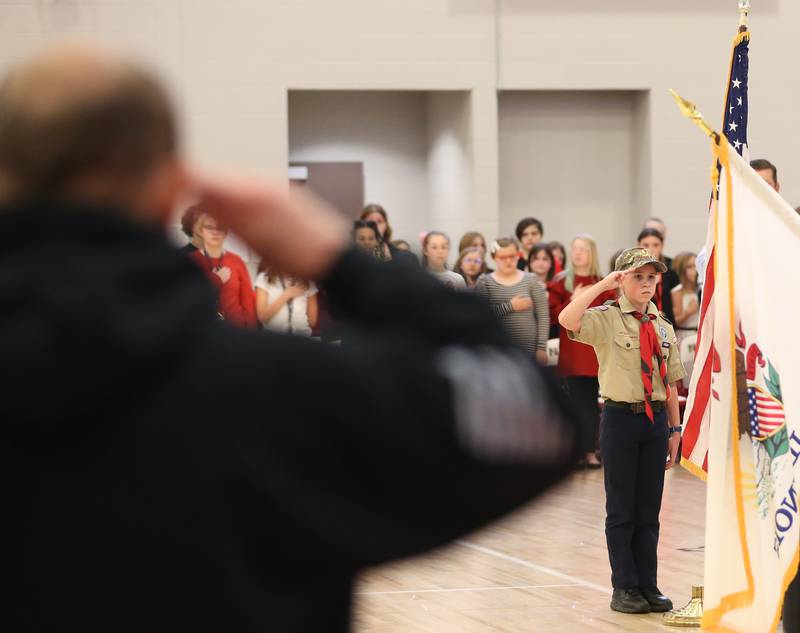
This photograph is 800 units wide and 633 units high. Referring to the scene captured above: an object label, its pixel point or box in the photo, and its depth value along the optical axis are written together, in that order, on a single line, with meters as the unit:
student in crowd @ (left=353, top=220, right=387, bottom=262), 7.89
